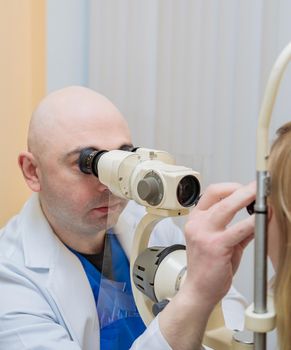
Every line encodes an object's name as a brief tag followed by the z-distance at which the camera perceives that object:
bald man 0.94
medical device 0.72
